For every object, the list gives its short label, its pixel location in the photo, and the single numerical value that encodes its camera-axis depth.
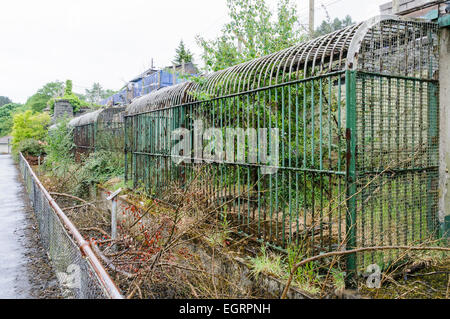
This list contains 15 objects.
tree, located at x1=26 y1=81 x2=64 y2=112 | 57.05
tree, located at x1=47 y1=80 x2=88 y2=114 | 33.31
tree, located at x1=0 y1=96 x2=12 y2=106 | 103.90
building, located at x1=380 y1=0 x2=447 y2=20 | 4.25
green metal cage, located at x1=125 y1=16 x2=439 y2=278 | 3.56
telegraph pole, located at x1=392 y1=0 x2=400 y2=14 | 4.75
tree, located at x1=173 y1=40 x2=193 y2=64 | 41.06
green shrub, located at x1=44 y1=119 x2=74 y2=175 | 17.31
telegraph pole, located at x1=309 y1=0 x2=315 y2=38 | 13.57
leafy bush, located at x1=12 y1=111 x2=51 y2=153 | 29.32
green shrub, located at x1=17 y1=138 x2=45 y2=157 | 25.98
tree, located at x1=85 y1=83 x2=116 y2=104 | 87.38
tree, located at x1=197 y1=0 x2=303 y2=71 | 9.45
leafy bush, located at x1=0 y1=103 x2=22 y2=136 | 64.73
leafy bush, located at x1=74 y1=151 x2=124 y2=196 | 11.98
